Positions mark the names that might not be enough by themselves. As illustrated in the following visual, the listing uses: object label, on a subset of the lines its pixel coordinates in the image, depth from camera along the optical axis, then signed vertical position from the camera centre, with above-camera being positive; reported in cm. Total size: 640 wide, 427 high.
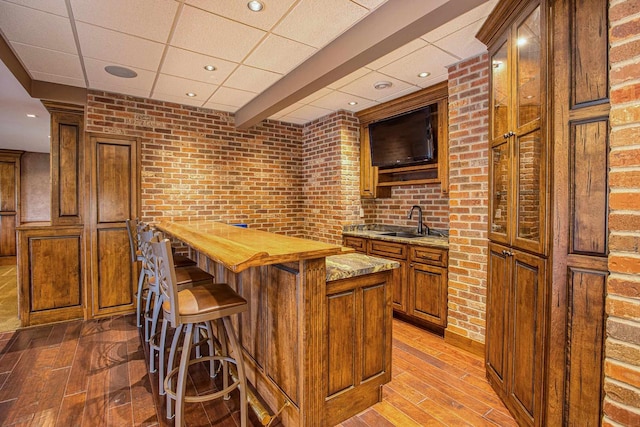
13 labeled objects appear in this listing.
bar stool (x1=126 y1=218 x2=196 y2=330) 296 -47
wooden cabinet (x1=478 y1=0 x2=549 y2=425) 157 +3
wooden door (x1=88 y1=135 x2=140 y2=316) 347 -7
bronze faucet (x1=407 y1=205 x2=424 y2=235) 381 -14
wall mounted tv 343 +86
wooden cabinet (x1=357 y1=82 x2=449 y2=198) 328 +65
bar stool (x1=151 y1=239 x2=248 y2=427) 150 -52
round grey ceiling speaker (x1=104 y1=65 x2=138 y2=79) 286 +134
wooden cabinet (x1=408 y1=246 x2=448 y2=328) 301 -76
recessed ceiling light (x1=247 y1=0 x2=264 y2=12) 196 +133
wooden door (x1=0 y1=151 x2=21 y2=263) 621 +20
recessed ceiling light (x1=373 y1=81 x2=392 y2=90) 326 +135
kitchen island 159 -66
